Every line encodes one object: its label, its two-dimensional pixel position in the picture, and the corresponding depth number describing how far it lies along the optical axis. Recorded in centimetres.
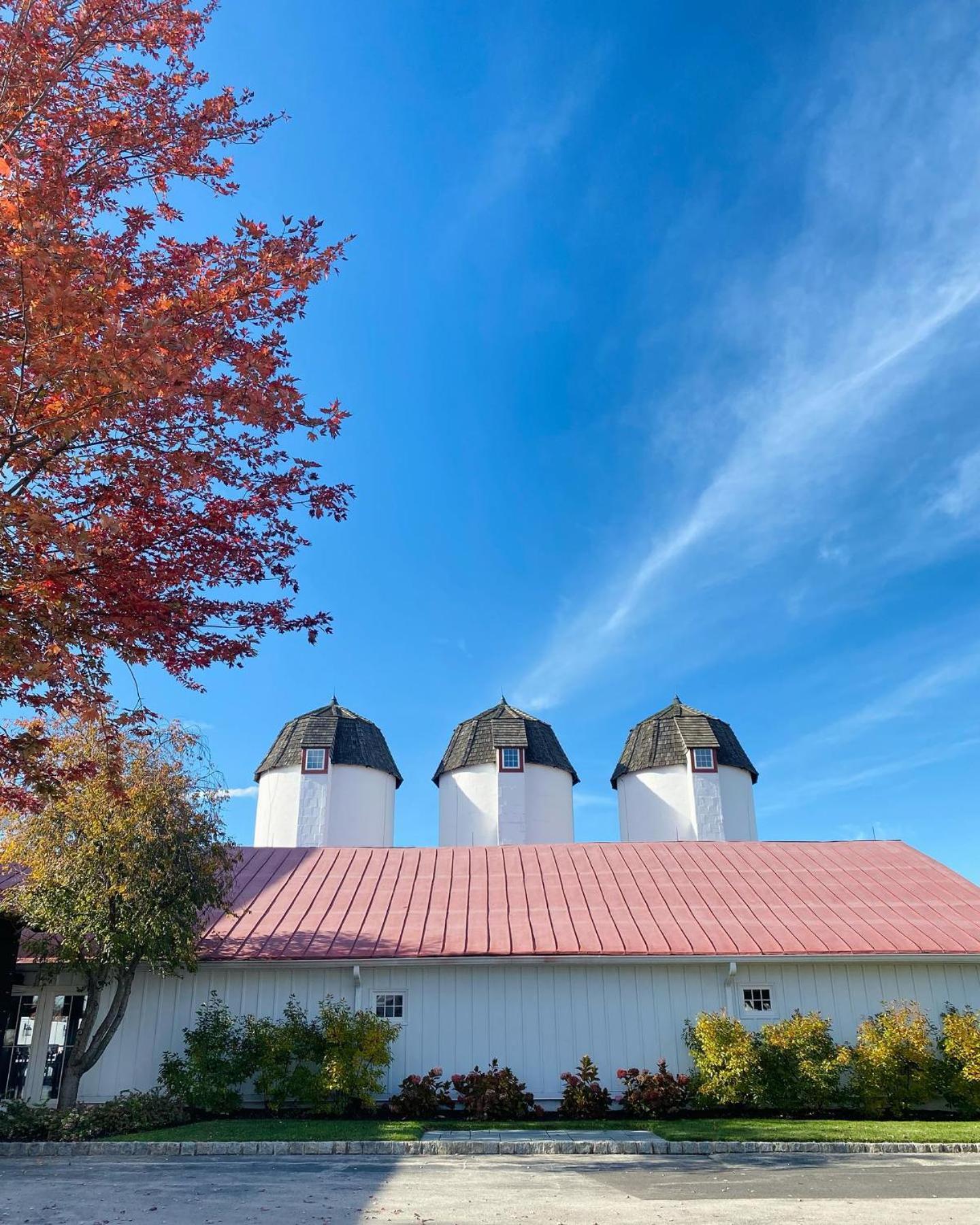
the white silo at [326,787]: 2962
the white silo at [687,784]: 3008
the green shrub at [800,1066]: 1393
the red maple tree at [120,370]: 518
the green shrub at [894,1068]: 1392
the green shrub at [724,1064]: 1392
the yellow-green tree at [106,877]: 1340
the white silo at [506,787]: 2969
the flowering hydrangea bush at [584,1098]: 1413
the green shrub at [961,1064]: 1391
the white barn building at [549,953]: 1495
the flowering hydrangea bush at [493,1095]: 1393
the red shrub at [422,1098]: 1407
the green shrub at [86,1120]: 1194
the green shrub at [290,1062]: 1388
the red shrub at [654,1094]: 1409
